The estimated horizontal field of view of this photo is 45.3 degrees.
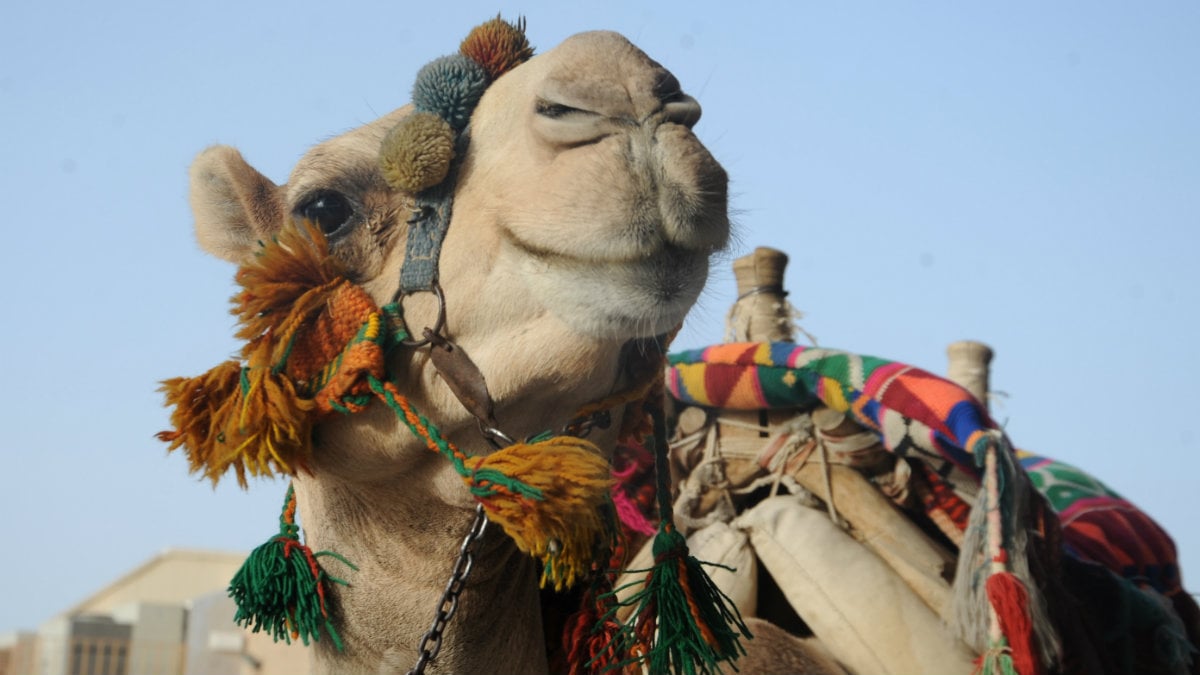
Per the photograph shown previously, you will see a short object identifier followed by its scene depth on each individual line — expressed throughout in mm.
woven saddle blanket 4273
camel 2393
